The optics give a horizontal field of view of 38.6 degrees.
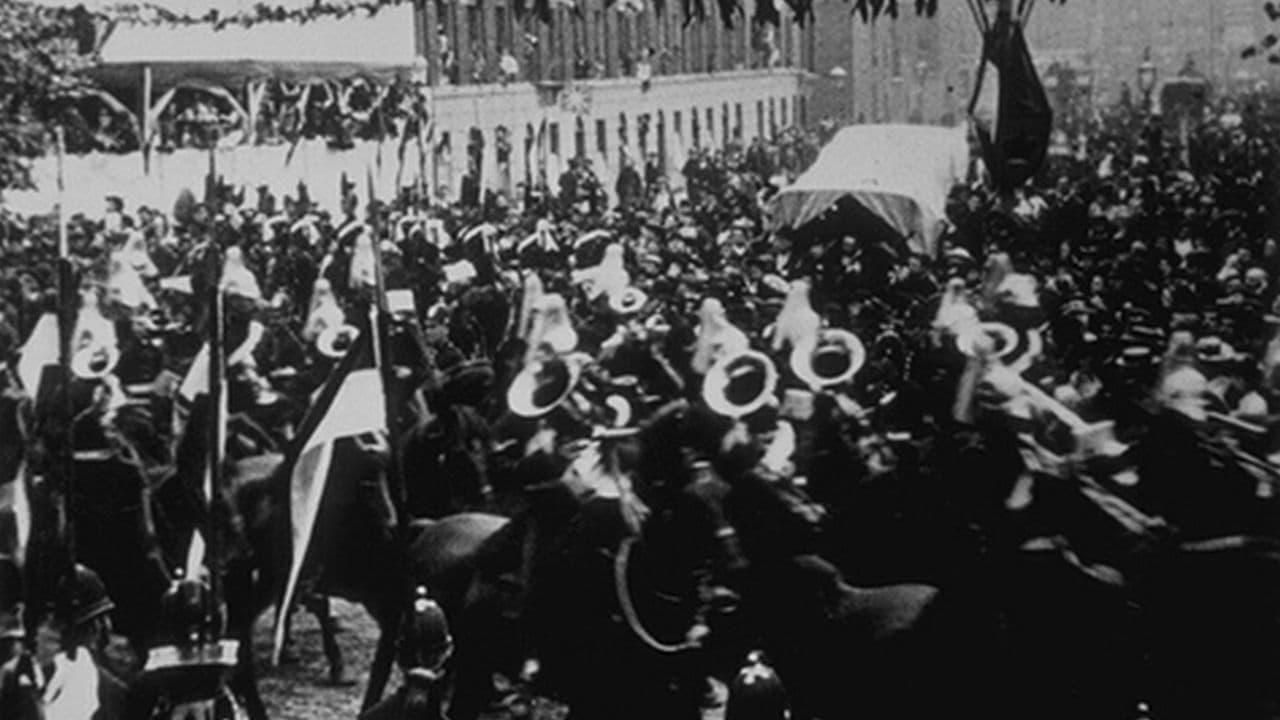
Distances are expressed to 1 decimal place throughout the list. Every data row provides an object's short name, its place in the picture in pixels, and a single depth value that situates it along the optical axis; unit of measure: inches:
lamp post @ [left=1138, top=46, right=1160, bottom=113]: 817.5
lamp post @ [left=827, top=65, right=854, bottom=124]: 1026.7
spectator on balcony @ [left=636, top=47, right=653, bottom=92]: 1386.6
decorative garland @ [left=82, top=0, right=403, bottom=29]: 784.3
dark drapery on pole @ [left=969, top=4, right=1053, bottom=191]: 672.4
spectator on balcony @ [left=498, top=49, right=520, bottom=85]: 1298.0
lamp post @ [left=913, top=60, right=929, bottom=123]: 911.0
